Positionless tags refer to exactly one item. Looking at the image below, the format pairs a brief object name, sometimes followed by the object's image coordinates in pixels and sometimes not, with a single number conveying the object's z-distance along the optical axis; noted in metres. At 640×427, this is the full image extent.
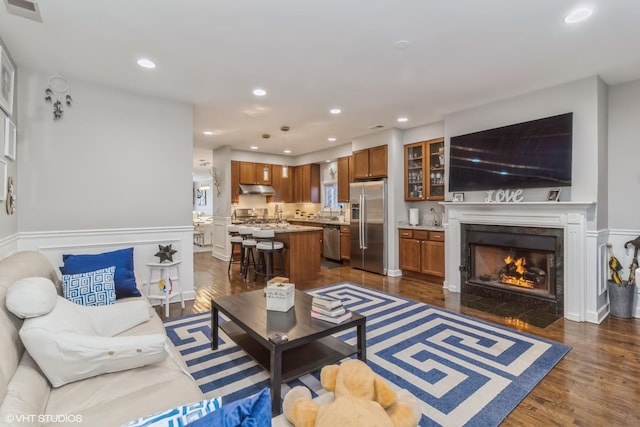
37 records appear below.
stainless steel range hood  7.35
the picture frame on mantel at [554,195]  3.67
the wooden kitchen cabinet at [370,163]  5.76
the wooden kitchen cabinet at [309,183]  8.12
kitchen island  5.23
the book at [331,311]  2.29
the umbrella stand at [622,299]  3.51
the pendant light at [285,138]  5.52
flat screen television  3.61
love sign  4.01
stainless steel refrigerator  5.66
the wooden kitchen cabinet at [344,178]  6.96
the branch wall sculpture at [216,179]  7.41
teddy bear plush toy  0.97
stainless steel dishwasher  6.86
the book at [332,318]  2.28
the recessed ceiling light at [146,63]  3.00
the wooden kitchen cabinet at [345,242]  6.60
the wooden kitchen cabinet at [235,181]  7.26
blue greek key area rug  2.06
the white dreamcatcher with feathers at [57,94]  3.26
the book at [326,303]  2.31
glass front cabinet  5.29
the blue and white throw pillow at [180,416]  0.74
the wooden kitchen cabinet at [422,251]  5.05
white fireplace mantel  3.45
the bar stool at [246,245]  5.38
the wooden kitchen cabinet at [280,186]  8.10
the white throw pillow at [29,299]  1.36
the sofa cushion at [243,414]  0.67
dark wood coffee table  1.97
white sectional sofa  1.16
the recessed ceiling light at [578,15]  2.29
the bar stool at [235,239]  5.89
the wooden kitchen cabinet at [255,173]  7.46
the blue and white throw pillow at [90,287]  2.42
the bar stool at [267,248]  5.09
